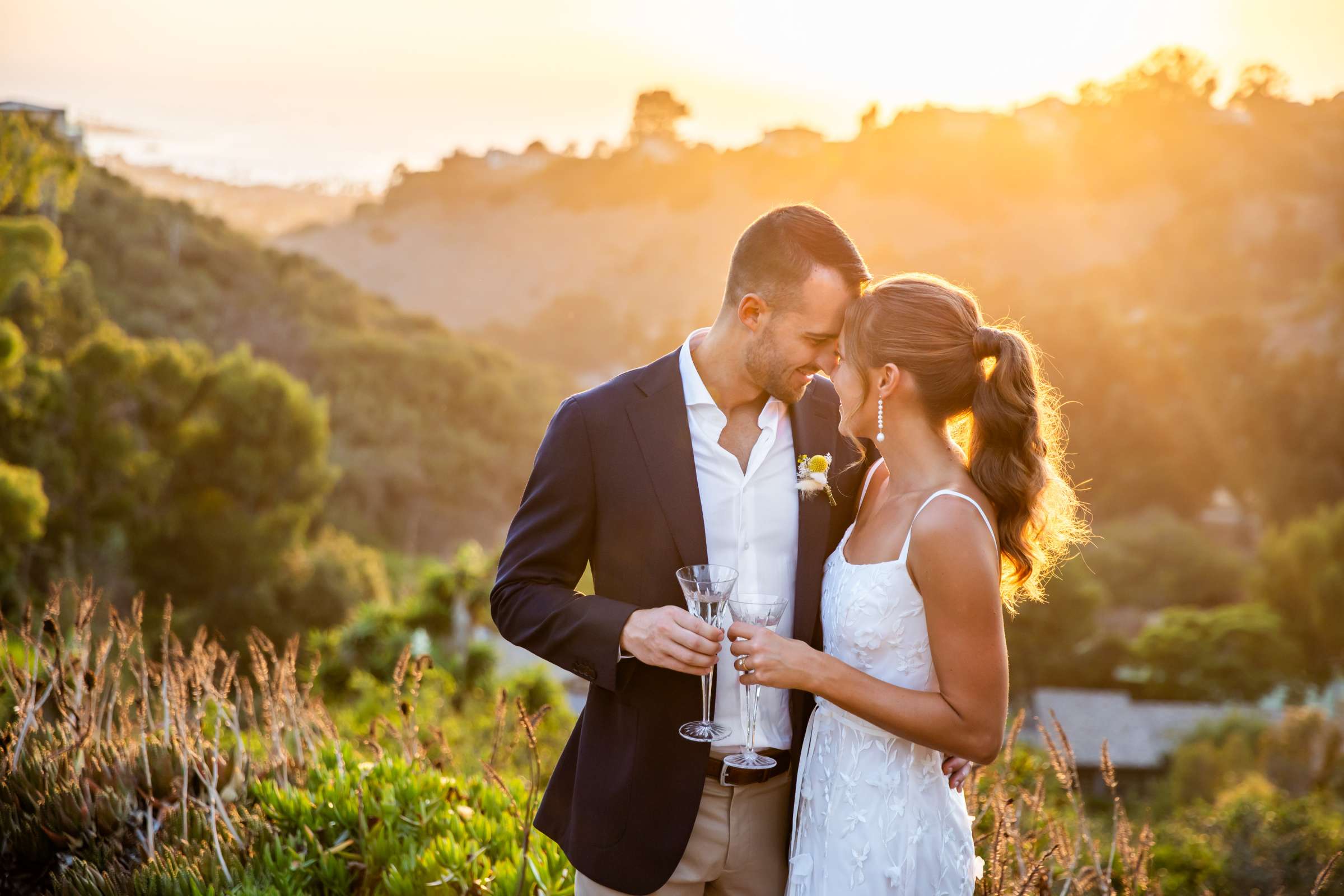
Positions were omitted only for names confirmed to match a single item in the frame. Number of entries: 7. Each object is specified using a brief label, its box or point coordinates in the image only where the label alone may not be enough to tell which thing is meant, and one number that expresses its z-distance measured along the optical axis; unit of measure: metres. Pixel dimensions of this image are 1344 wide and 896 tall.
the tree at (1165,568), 35.16
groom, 2.50
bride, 2.24
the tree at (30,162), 18.64
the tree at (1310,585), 29.53
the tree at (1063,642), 27.48
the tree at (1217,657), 27.88
